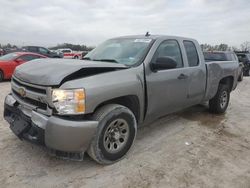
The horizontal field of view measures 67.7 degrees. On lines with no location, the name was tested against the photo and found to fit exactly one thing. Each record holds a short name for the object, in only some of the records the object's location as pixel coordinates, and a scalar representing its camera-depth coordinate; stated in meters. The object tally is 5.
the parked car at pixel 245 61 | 13.56
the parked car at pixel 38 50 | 15.78
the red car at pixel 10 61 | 8.24
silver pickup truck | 2.17
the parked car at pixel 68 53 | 22.62
